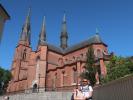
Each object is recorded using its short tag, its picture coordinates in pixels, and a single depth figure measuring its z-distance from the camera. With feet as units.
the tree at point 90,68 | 63.75
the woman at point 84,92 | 12.33
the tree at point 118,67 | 60.82
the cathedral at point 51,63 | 85.78
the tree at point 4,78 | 98.00
